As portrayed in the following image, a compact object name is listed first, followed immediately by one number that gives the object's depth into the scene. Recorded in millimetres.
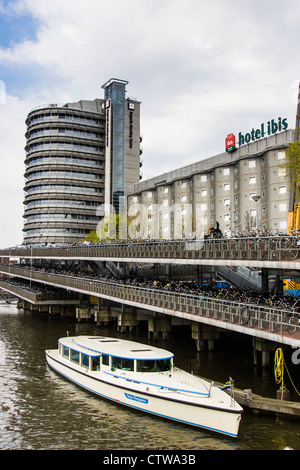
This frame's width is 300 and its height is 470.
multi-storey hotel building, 76625
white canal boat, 20422
